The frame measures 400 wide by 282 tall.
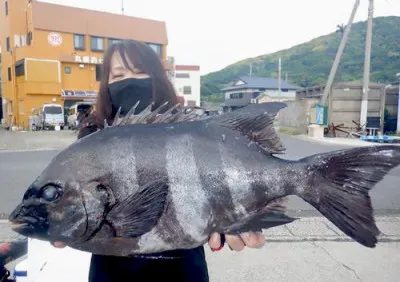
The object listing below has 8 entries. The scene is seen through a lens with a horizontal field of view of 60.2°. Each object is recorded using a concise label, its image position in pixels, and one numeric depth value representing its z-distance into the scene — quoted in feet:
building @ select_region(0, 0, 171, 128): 84.53
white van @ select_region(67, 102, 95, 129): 77.32
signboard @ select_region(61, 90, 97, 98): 87.21
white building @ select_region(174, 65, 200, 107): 151.12
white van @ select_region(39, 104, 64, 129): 77.05
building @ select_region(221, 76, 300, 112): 171.03
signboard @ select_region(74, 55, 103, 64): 88.28
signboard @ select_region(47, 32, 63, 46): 86.02
